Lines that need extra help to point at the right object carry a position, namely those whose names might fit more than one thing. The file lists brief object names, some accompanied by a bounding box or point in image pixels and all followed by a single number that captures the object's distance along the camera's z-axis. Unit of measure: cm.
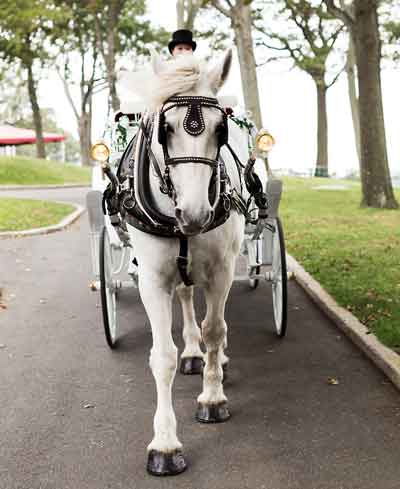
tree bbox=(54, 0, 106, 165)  3472
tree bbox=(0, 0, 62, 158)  2966
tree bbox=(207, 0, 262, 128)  1998
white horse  356
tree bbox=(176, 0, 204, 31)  2503
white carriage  588
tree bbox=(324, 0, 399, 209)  1578
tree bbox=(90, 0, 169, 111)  3462
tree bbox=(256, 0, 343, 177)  2850
